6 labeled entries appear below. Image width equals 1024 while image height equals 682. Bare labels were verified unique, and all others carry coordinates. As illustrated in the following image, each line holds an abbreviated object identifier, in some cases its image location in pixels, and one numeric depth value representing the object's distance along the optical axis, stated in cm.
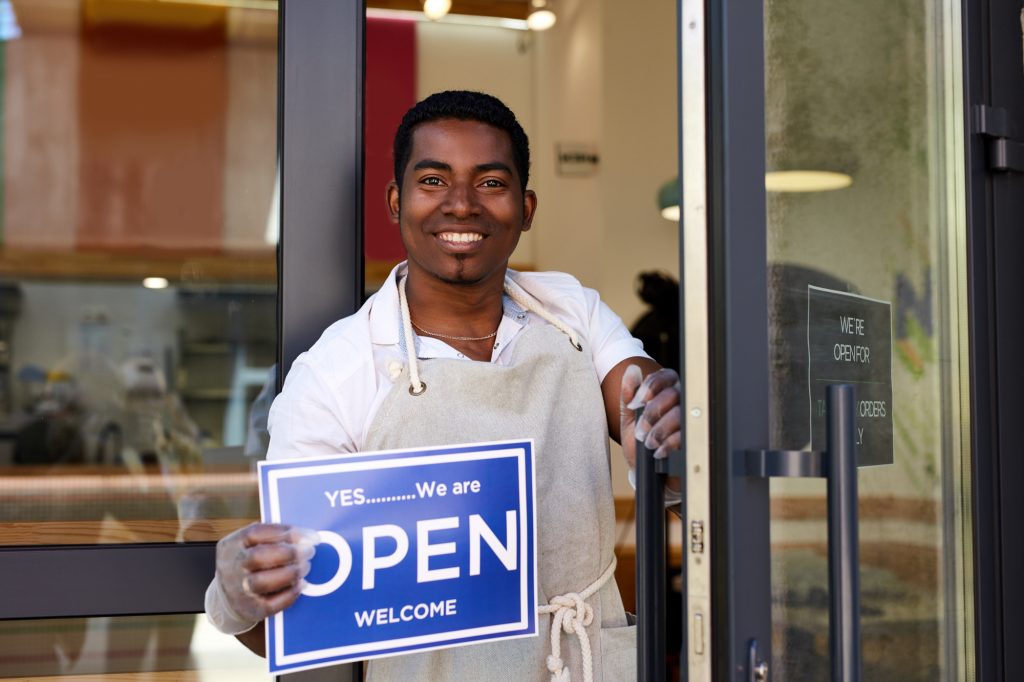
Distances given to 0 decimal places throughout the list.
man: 121
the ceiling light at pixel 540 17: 552
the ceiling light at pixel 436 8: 497
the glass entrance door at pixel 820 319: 95
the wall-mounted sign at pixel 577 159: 549
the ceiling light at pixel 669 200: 434
